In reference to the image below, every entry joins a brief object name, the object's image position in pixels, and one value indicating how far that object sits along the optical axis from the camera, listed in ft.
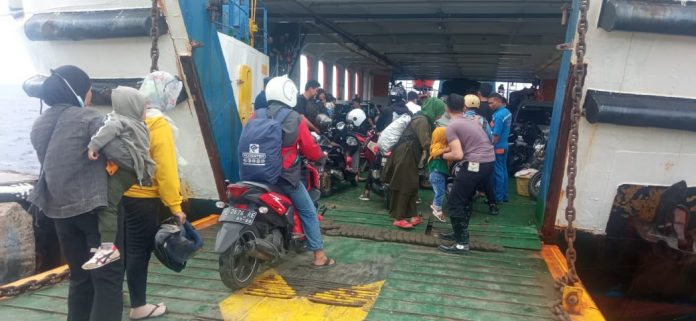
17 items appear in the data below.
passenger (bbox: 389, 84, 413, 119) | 21.57
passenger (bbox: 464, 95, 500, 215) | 18.23
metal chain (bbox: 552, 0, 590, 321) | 10.44
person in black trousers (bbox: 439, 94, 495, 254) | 14.39
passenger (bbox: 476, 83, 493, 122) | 22.21
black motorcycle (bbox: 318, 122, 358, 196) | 21.99
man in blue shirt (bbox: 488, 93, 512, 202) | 20.10
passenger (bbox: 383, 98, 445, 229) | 17.33
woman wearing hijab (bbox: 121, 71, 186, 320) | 9.00
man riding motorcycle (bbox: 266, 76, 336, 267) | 12.04
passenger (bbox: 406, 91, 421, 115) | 22.07
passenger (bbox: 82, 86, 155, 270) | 7.82
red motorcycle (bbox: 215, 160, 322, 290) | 10.78
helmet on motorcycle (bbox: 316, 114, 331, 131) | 23.65
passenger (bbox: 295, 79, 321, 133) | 20.77
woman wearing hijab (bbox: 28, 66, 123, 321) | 7.65
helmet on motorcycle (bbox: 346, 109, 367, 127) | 24.27
